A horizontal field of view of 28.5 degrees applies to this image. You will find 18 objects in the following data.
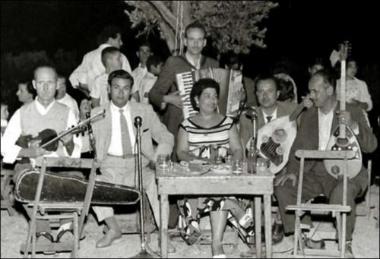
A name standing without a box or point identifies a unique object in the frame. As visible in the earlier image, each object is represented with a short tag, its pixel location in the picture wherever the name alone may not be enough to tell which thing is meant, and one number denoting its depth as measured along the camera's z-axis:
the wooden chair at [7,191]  8.63
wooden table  6.27
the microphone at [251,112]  6.90
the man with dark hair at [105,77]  8.97
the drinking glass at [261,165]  6.57
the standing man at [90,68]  9.59
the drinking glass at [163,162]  6.52
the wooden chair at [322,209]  6.65
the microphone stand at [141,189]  6.45
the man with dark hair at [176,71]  7.88
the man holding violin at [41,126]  7.02
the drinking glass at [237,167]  6.41
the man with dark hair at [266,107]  7.70
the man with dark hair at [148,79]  9.90
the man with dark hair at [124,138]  7.29
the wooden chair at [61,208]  6.38
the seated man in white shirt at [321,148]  6.99
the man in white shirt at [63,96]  8.94
